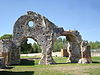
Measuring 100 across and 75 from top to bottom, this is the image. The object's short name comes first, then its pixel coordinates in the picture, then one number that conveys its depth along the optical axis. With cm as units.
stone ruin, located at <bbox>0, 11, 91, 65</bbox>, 1305
